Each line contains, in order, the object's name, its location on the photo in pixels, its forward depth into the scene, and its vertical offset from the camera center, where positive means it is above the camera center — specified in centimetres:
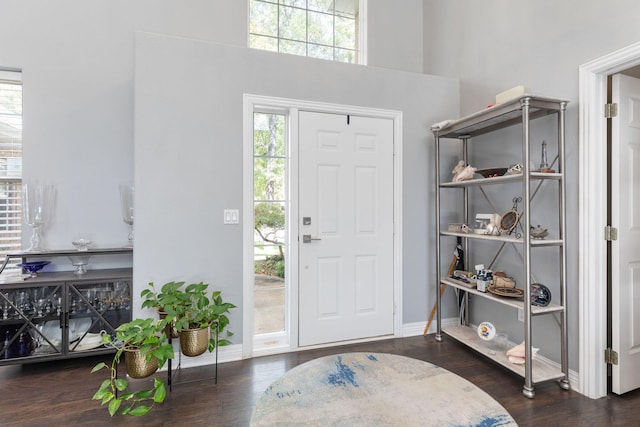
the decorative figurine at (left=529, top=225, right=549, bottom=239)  230 -13
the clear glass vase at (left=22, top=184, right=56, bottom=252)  274 +6
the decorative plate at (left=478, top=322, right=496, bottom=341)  254 -91
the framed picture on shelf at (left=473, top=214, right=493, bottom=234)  265 -7
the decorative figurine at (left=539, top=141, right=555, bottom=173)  226 +37
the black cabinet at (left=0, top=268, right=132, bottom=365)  246 -77
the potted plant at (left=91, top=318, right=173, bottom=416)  199 -84
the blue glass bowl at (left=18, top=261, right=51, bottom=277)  264 -42
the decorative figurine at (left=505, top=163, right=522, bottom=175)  230 +31
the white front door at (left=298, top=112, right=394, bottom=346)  294 -12
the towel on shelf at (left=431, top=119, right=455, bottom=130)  287 +79
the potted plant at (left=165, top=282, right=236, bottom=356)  230 -74
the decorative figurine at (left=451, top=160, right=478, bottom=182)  274 +35
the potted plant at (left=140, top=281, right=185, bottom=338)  230 -60
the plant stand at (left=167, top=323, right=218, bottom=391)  228 -119
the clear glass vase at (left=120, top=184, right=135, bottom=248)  292 +10
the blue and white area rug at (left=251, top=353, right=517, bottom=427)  120 -75
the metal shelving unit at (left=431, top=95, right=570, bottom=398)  217 -10
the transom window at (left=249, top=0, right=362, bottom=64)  343 +200
